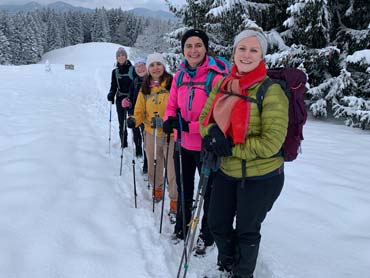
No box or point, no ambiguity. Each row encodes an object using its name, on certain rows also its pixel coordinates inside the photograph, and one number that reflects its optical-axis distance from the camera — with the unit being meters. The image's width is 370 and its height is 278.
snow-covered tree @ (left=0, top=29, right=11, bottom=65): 60.84
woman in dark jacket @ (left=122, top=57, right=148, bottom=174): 6.03
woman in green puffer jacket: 2.34
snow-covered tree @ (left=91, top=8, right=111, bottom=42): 97.81
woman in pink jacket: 3.25
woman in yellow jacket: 4.42
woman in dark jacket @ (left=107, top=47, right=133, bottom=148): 6.99
